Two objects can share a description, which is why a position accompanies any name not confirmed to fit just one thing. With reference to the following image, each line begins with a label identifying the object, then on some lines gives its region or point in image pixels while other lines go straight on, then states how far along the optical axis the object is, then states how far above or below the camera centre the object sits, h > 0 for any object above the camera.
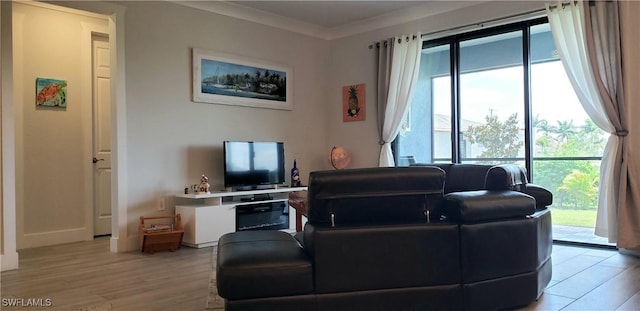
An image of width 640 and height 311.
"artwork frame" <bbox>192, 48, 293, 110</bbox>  4.96 +0.90
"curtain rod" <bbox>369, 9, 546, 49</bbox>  4.50 +1.38
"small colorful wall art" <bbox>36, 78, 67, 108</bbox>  4.74 +0.72
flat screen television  4.90 -0.05
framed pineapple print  5.99 +0.72
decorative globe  5.92 +0.00
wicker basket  4.17 -0.68
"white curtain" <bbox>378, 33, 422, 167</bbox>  5.39 +0.88
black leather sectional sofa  2.09 -0.45
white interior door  5.17 +0.26
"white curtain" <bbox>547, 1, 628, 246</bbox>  3.91 +0.61
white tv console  4.39 -0.53
